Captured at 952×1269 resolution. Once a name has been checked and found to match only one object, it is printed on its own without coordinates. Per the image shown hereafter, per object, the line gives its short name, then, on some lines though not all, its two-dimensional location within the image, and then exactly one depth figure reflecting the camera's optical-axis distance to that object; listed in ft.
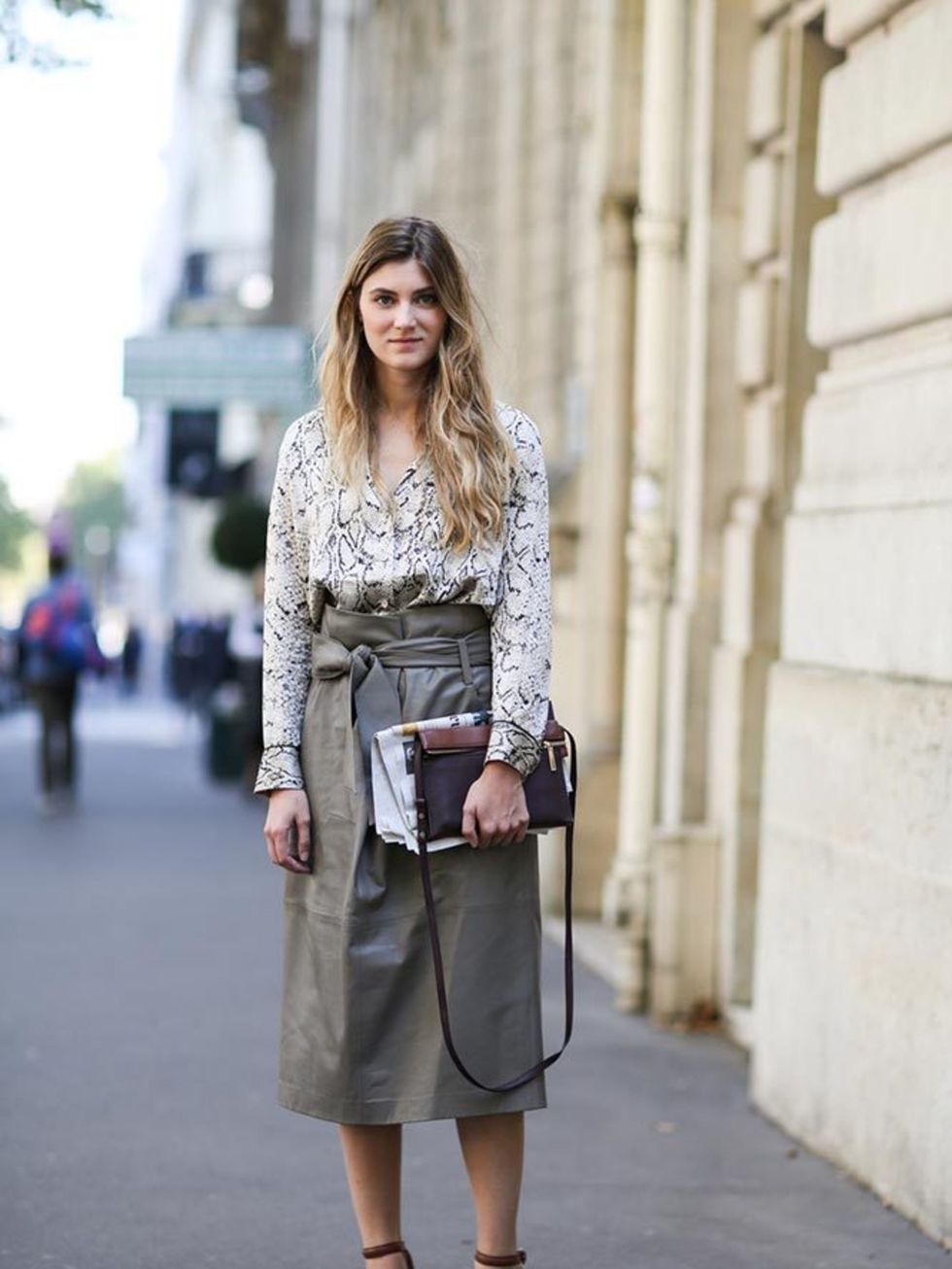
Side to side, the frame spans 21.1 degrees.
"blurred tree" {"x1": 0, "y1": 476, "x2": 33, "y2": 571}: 243.60
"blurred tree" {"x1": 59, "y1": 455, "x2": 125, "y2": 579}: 441.27
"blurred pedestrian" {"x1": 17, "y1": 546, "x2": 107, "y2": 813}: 55.62
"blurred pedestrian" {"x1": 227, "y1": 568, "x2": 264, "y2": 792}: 64.69
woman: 14.58
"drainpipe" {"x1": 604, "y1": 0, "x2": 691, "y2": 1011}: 30.19
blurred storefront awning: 53.06
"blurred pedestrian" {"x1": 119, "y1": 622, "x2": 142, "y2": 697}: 169.48
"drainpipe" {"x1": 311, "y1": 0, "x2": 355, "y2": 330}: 90.68
